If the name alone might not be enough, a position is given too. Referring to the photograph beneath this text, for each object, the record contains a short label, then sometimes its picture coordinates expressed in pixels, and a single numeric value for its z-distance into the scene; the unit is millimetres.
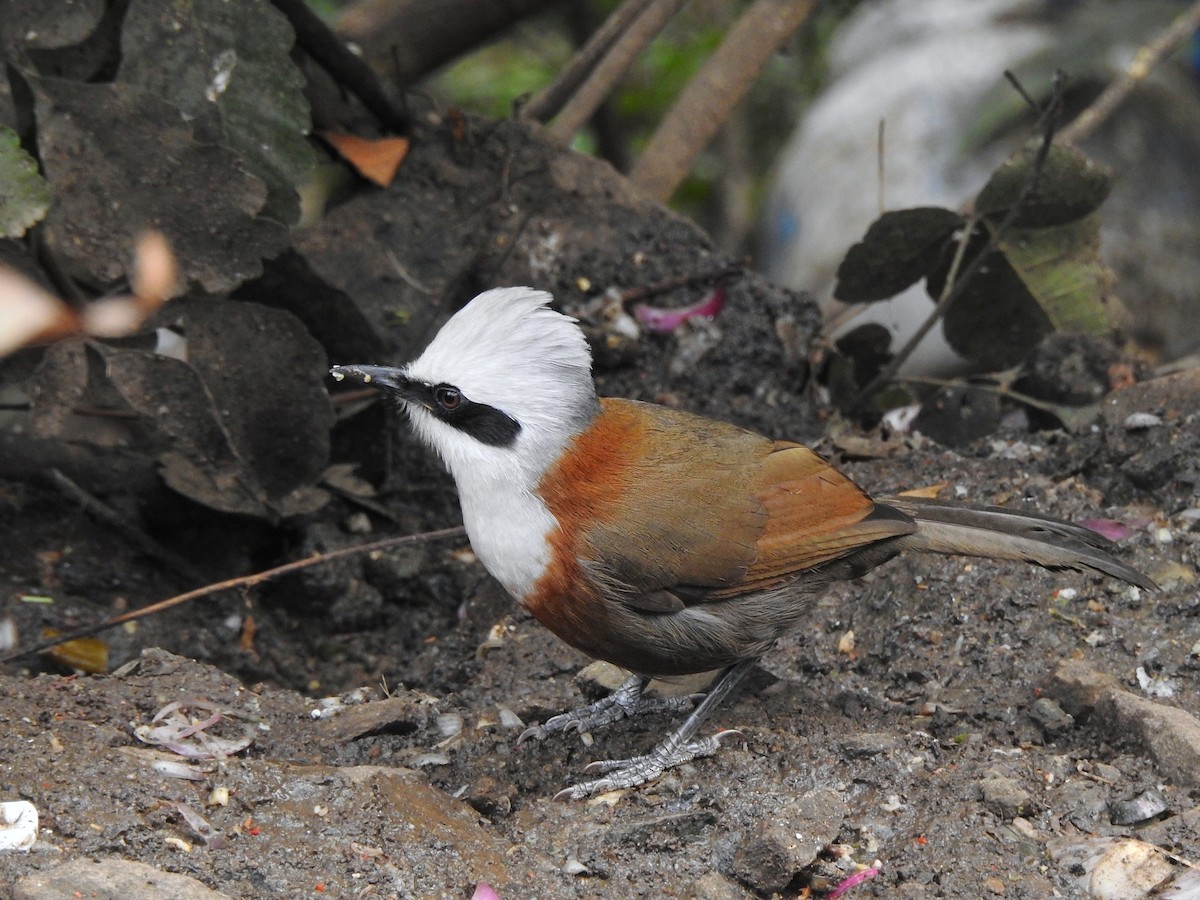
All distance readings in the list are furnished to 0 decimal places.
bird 6621
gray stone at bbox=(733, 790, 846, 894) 5613
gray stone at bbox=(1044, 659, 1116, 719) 6664
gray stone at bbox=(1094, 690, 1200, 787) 6059
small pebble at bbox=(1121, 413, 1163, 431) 8312
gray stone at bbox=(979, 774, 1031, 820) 5961
